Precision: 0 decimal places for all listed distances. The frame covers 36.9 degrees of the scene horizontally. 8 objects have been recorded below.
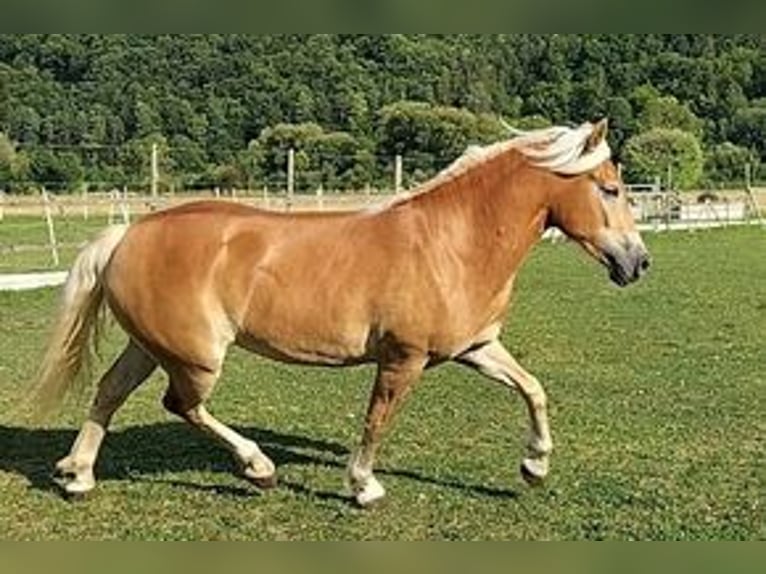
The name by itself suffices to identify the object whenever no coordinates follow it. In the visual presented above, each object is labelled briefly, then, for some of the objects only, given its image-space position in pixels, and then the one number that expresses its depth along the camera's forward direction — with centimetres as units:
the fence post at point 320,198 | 3032
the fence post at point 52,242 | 2170
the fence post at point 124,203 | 2361
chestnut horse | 547
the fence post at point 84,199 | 2744
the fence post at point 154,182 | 1993
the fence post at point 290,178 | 2742
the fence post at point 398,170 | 2423
